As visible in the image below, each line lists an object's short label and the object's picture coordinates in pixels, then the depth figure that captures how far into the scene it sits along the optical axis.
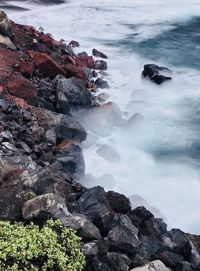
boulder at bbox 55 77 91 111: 19.42
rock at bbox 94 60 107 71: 25.47
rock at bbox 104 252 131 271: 10.57
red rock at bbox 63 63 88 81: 21.83
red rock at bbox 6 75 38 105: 18.31
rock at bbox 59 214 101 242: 10.91
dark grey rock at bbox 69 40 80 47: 28.75
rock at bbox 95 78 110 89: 23.31
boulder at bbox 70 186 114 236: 11.57
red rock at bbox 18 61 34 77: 20.36
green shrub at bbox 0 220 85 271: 9.80
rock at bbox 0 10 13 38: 22.50
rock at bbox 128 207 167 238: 12.27
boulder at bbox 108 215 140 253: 11.14
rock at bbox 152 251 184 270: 11.30
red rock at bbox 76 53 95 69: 24.61
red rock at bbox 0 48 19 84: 19.34
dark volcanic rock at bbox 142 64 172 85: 24.52
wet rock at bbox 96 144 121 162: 18.14
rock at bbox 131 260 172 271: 10.76
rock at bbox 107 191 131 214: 12.81
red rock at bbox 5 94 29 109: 17.50
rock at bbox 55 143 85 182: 15.59
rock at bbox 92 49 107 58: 27.53
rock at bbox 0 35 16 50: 22.11
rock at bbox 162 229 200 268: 11.94
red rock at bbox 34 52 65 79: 20.94
